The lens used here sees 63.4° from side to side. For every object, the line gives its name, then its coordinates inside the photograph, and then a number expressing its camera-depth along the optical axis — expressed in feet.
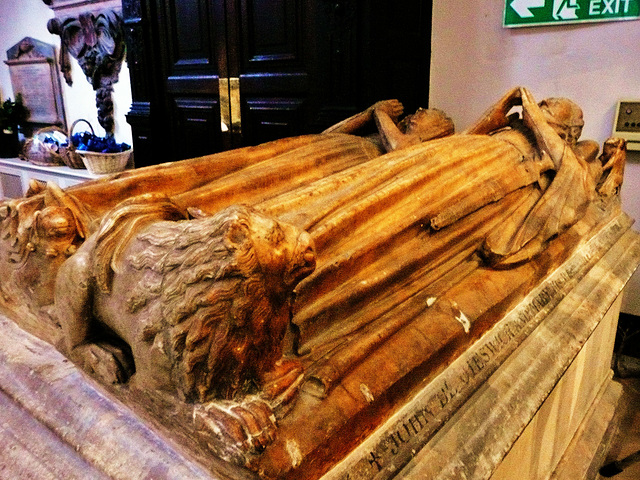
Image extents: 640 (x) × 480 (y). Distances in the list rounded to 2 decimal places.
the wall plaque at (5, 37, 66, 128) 15.64
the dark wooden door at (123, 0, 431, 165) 7.74
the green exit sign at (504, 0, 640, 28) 6.98
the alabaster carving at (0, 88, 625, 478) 2.47
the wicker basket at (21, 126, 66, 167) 14.39
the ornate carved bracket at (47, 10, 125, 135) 13.15
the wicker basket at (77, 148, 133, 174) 12.34
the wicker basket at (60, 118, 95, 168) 13.53
